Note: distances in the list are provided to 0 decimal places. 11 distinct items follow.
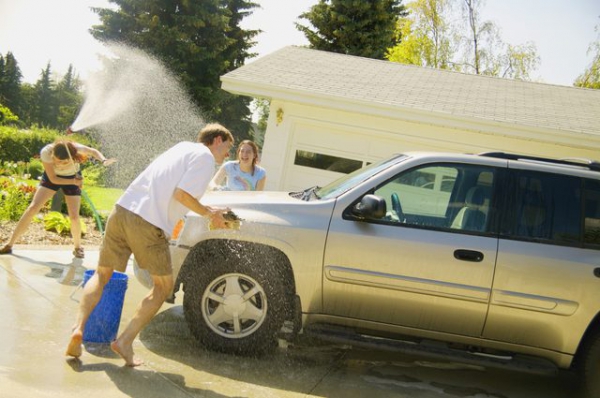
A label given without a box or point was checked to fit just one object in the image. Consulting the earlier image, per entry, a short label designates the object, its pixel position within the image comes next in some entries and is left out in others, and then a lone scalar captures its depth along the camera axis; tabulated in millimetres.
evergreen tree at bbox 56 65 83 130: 29575
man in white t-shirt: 4176
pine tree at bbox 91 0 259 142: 25641
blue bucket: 4559
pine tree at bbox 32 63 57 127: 67625
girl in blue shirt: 6844
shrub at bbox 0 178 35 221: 8508
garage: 9734
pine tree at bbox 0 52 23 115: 58531
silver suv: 4555
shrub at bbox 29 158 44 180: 15422
